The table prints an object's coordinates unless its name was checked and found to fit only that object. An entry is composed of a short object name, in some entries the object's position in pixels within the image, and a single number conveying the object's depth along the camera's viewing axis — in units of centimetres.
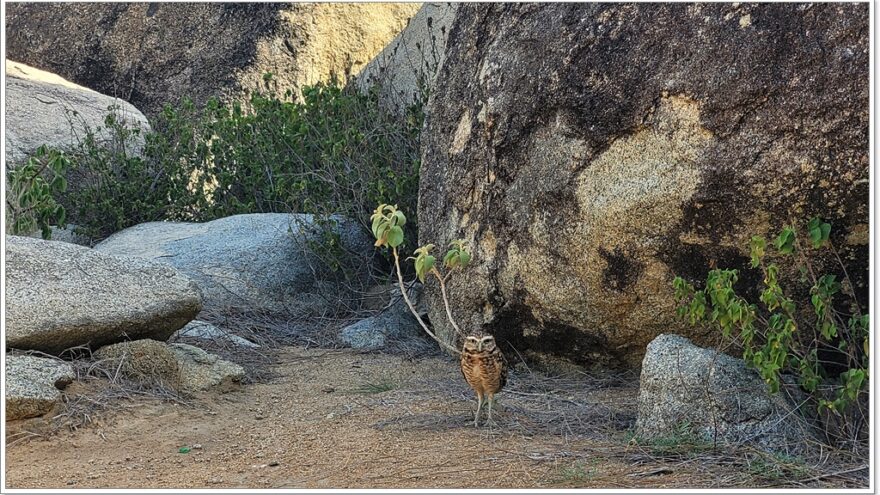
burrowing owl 469
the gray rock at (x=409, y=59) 866
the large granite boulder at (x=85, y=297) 522
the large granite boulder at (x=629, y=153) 463
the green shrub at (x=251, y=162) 770
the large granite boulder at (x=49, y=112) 886
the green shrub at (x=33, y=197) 623
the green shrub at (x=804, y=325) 430
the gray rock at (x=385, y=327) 679
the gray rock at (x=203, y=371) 548
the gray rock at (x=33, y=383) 475
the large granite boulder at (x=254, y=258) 740
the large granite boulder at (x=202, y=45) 1131
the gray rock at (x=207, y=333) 654
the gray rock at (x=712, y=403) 436
